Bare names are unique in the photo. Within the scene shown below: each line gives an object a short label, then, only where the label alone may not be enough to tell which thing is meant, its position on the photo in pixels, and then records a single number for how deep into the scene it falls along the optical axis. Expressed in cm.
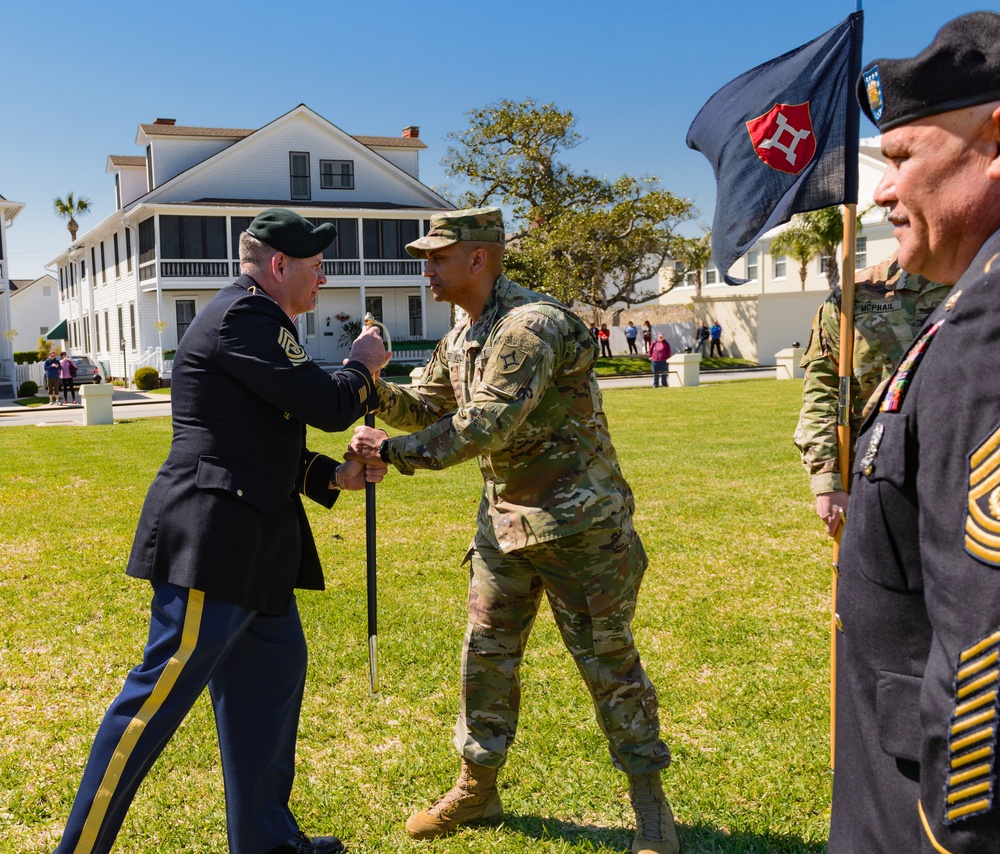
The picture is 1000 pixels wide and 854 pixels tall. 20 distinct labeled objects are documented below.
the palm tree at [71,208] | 5953
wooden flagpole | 388
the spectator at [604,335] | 4459
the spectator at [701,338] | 4747
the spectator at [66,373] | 3103
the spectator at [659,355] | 3105
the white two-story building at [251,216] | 4066
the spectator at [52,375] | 3083
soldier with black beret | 133
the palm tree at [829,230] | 4069
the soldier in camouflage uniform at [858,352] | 443
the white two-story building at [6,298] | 3995
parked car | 3869
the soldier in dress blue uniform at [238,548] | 322
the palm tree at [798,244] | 4309
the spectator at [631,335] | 4994
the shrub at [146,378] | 3675
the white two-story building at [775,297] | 4291
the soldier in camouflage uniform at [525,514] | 351
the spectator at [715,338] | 4647
